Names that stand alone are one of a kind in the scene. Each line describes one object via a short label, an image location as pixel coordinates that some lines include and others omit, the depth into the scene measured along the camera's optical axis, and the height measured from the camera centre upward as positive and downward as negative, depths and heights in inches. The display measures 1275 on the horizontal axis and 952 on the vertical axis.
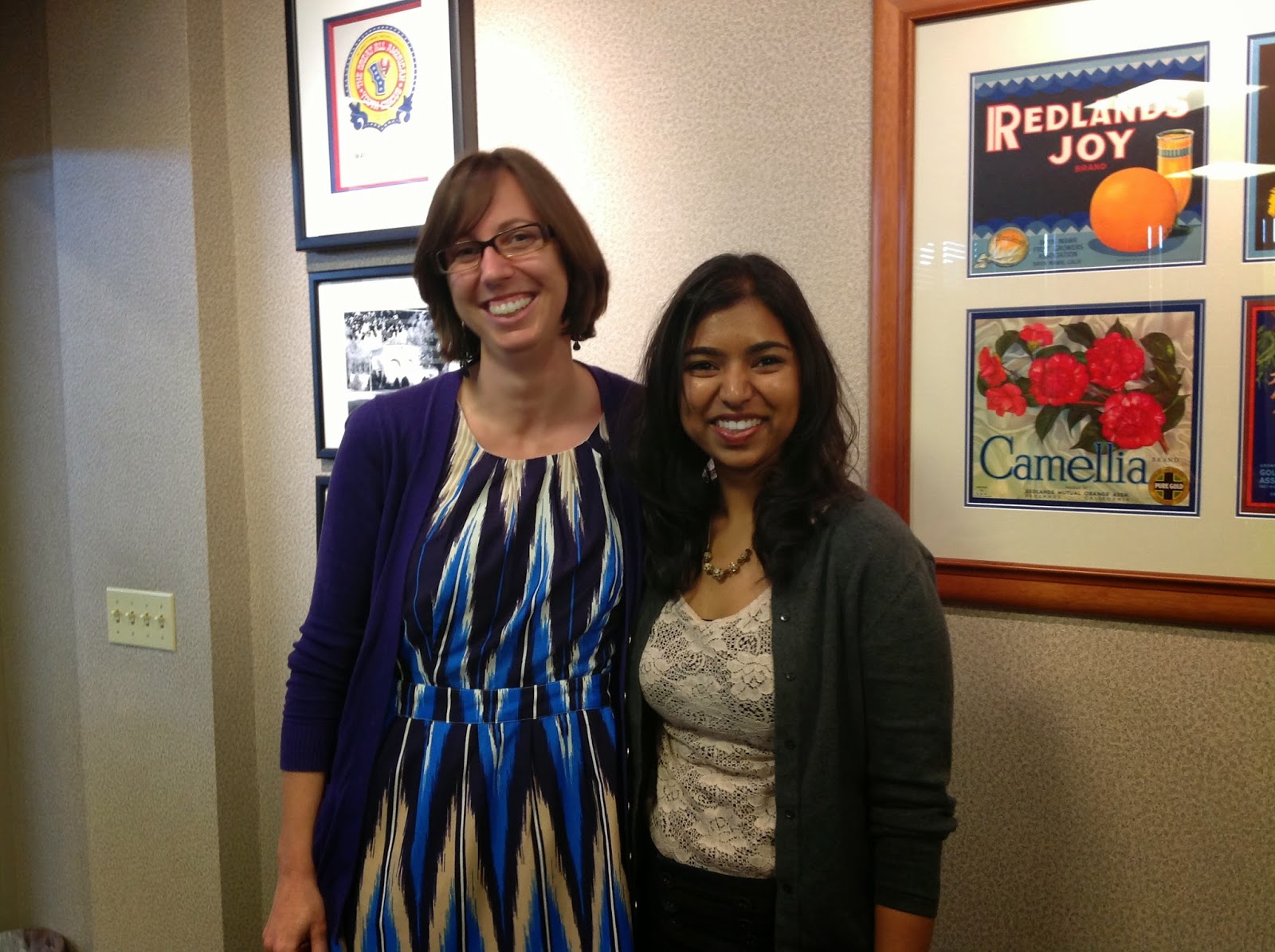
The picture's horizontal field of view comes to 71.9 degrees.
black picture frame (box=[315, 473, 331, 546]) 62.2 -5.8
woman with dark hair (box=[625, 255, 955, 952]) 35.0 -10.8
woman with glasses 40.3 -11.0
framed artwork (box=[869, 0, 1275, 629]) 40.7 +4.7
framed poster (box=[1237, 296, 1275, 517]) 40.2 -0.8
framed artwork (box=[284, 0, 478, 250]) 56.2 +19.7
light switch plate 63.6 -15.1
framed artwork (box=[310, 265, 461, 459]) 59.5 +4.7
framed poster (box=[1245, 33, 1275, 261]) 39.1 +10.9
